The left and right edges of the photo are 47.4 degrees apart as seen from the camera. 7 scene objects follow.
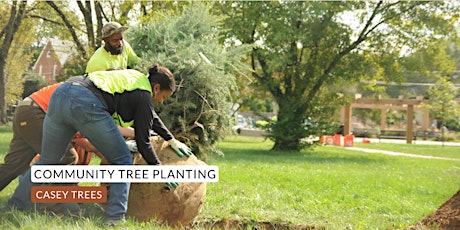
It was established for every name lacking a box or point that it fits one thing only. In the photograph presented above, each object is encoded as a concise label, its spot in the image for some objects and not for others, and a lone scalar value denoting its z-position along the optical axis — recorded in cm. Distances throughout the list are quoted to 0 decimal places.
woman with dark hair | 421
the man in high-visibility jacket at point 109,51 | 572
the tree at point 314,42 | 1922
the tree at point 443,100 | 3688
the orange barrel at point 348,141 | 2873
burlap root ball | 491
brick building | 5287
